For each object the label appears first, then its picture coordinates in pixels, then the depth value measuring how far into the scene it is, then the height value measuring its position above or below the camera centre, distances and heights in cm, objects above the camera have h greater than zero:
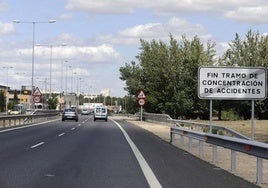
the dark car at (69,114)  5819 -126
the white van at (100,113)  6229 -114
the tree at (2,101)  14376 +3
